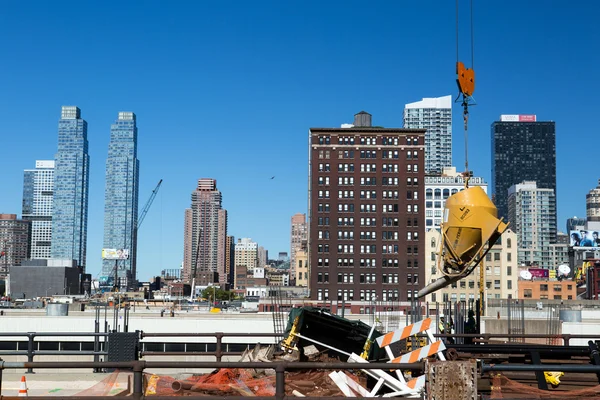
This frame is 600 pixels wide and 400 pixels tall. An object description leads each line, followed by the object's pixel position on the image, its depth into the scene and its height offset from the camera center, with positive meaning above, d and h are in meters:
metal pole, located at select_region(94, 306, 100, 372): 23.20 -2.50
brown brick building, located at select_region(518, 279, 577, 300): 163.88 -5.25
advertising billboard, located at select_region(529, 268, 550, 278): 183.62 -1.94
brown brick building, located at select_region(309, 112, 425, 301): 147.88 +8.33
